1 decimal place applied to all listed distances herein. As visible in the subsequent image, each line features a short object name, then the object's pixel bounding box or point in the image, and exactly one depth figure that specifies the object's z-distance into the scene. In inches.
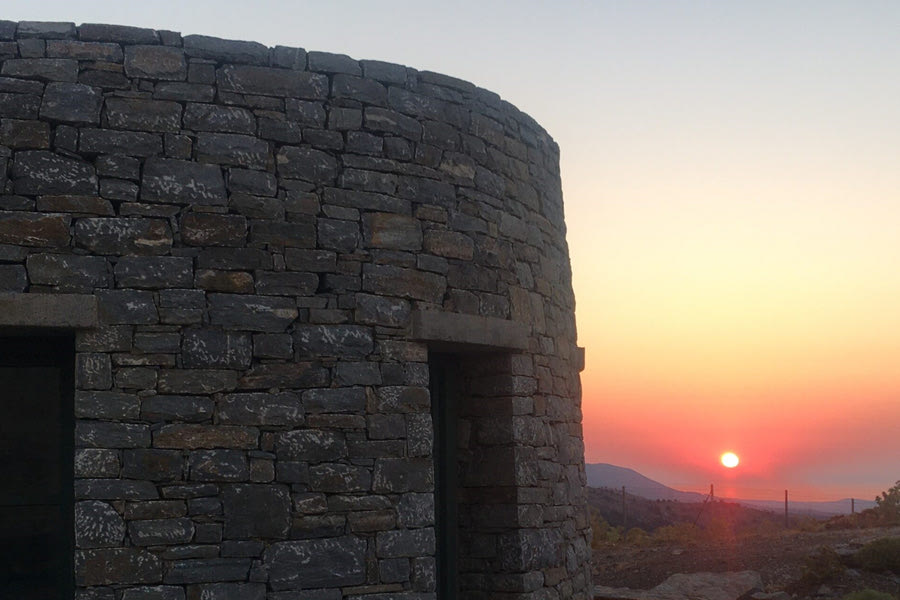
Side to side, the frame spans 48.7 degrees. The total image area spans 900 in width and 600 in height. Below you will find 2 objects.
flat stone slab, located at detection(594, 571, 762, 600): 450.3
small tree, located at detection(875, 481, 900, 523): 713.5
